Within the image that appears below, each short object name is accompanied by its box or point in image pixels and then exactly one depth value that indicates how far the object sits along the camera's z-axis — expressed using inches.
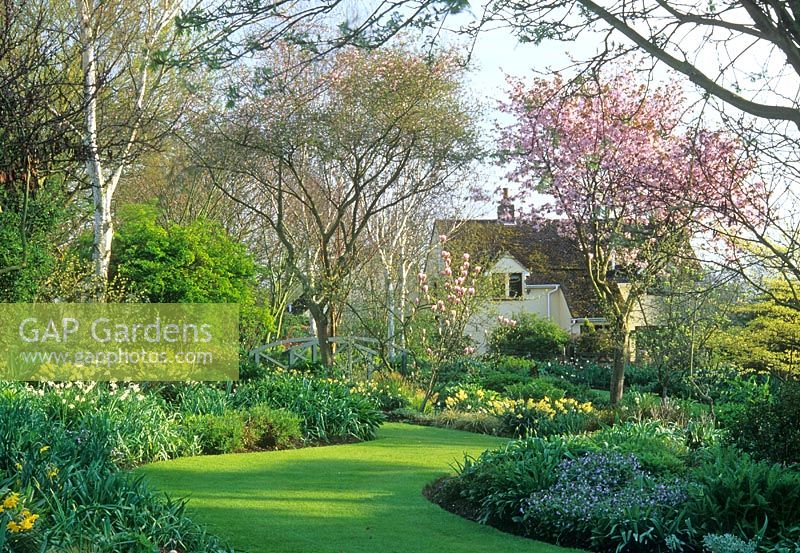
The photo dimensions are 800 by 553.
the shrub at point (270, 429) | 426.9
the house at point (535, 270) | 1233.4
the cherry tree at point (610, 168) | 570.9
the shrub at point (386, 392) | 587.3
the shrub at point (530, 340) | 1042.1
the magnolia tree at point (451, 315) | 611.2
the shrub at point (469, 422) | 513.7
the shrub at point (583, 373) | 836.6
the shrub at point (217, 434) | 407.5
